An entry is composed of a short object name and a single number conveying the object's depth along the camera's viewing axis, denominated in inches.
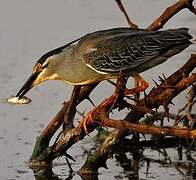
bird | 462.6
